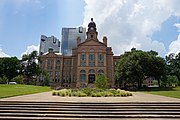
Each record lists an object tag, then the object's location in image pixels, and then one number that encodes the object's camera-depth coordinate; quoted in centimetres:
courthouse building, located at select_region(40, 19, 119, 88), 5130
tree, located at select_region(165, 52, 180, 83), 4430
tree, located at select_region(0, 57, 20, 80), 4785
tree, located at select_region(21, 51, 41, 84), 4744
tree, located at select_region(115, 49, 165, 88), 3030
